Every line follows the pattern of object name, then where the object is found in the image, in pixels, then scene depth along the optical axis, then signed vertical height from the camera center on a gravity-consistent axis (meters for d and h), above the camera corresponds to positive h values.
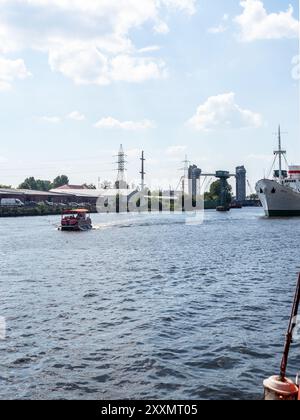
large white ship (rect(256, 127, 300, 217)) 108.56 +2.27
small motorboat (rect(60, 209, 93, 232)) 80.19 -3.20
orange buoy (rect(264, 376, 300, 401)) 9.50 -4.10
